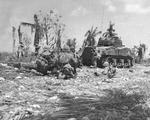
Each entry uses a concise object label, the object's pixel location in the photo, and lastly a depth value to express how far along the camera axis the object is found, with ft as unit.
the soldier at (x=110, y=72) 32.13
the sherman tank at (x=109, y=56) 43.98
